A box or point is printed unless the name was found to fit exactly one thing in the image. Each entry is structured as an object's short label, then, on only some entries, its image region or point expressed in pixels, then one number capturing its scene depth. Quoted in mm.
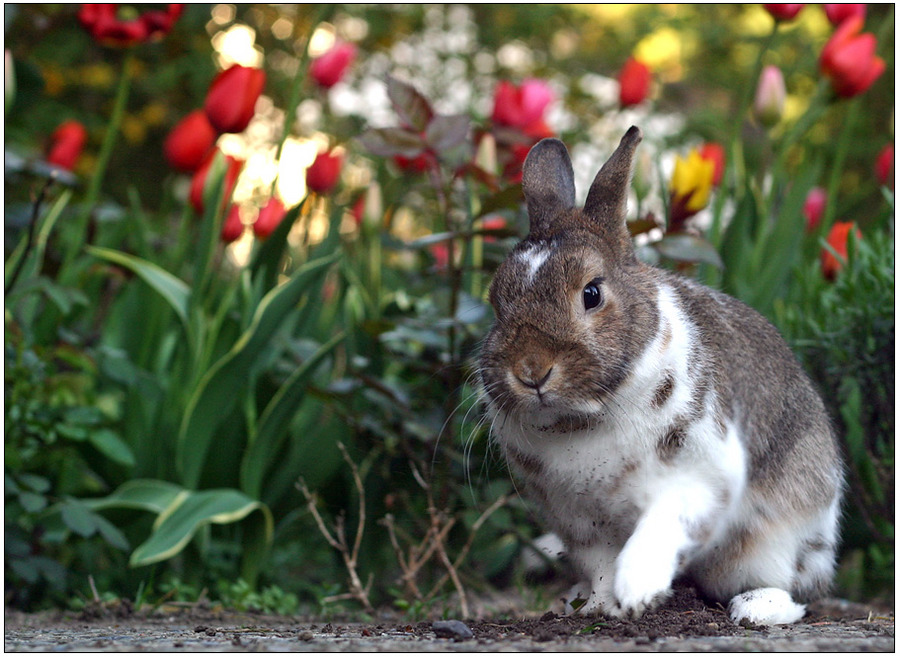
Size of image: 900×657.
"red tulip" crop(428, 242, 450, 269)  4473
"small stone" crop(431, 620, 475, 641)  2143
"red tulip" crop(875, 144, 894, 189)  4281
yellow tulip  3592
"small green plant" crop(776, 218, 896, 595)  3145
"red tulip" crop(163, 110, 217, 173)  3914
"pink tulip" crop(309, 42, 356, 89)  4152
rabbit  2227
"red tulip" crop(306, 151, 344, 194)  4090
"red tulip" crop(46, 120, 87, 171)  4285
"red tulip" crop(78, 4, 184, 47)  3729
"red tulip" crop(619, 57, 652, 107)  4281
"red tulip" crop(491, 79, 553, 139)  3943
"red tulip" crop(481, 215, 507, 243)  3938
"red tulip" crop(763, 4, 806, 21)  3801
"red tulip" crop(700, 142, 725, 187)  4329
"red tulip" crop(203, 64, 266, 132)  3607
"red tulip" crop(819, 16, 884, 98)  3830
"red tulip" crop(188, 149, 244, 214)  3809
